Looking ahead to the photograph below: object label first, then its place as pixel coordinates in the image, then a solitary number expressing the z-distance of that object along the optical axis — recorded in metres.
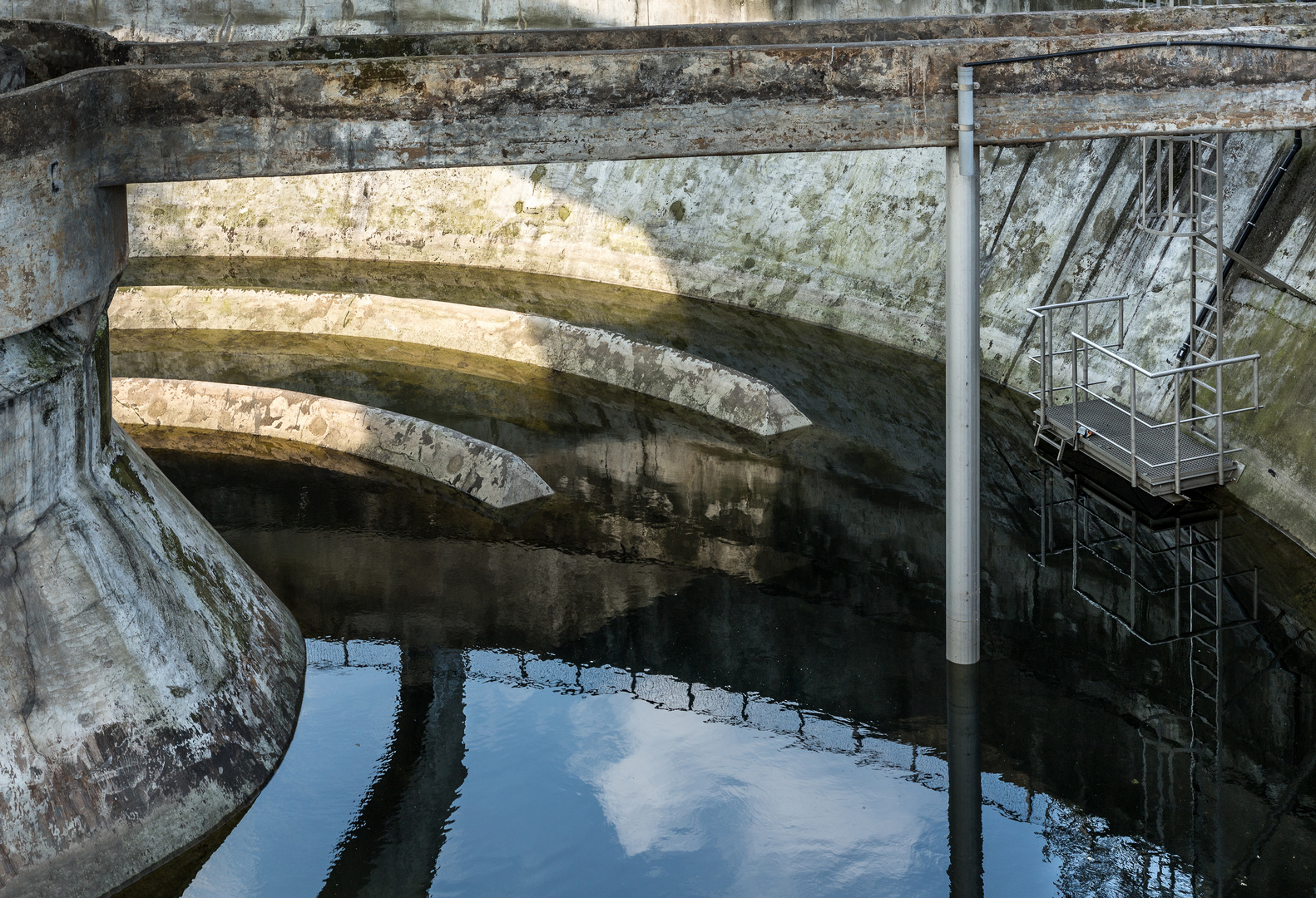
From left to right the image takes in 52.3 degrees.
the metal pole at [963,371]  8.91
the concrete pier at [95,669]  7.86
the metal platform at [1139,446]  12.50
